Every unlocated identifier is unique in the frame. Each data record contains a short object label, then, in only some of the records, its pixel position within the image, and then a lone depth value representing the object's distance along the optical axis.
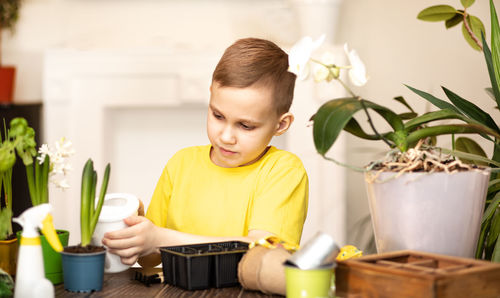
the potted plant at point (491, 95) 1.53
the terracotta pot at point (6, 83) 2.97
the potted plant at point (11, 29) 2.98
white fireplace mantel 2.96
